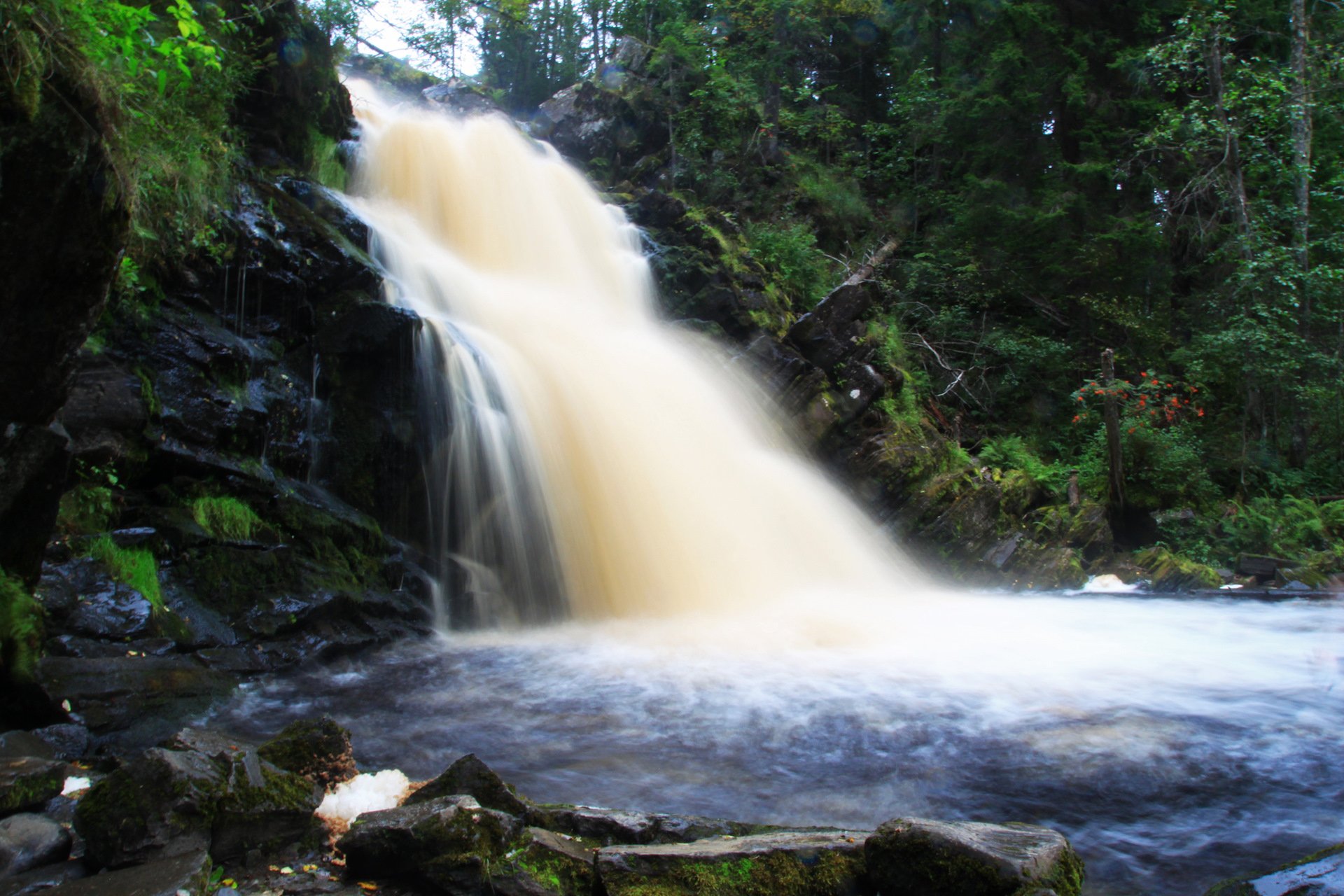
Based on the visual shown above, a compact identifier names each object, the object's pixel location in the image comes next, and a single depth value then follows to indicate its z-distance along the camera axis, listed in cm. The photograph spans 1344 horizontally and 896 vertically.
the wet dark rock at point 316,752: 378
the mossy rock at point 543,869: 290
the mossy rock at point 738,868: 287
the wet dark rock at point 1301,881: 274
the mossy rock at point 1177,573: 1144
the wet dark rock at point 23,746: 395
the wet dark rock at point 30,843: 281
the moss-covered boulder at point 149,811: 286
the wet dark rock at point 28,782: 315
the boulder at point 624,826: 346
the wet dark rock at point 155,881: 263
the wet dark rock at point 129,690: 502
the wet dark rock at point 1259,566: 1159
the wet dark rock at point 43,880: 269
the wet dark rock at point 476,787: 347
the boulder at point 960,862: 280
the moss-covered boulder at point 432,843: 293
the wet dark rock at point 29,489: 450
